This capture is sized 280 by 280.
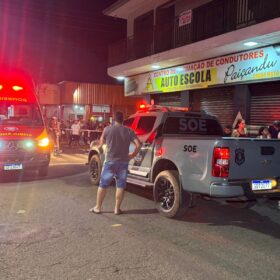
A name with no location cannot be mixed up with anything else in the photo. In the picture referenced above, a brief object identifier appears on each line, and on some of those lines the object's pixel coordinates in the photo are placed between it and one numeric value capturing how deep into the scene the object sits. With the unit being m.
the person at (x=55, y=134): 16.72
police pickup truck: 5.46
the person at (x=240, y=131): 11.01
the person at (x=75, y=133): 20.17
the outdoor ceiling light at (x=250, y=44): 11.49
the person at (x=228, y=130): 10.95
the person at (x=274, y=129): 10.78
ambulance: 9.42
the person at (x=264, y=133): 10.62
